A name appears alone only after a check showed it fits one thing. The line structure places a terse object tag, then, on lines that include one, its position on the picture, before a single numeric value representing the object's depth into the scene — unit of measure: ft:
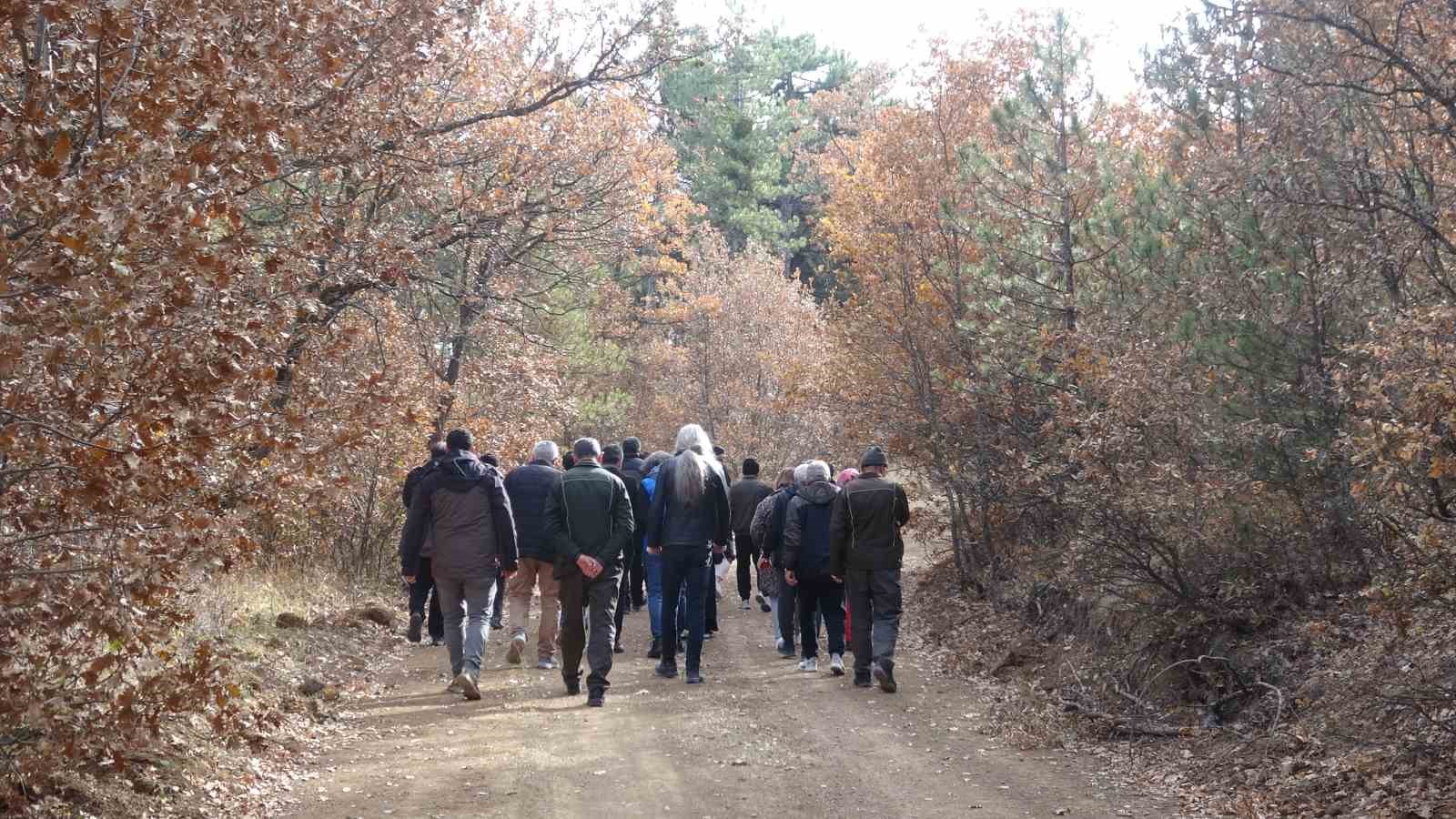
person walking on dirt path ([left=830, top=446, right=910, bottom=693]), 37.42
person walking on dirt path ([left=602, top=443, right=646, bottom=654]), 43.68
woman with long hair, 37.73
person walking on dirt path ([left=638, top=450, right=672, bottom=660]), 44.04
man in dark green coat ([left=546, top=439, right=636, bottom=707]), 35.19
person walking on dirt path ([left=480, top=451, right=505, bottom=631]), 50.55
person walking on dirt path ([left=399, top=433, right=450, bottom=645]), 44.04
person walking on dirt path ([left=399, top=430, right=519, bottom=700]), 35.83
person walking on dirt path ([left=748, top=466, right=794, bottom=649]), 45.83
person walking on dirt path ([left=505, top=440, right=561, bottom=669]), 41.52
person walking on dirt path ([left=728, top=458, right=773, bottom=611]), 51.67
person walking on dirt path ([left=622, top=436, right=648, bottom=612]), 50.34
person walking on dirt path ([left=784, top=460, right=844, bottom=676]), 40.50
